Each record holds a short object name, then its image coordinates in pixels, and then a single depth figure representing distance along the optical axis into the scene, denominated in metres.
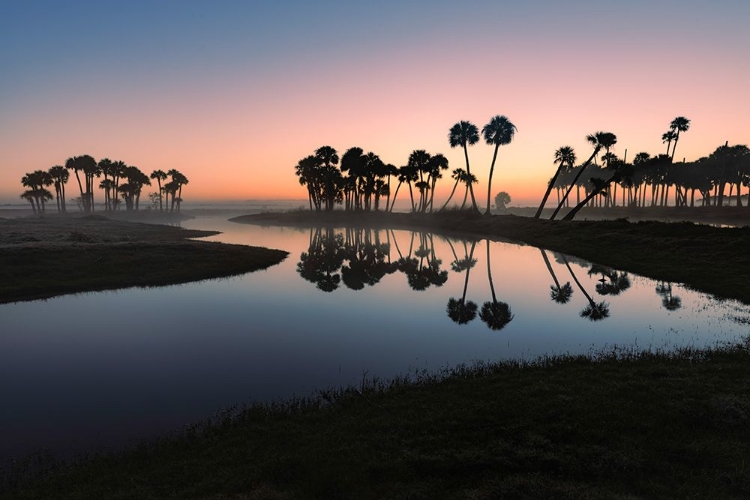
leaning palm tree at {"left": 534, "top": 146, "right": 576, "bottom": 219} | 75.44
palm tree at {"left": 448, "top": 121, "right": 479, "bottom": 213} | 95.56
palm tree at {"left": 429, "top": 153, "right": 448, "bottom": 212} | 109.44
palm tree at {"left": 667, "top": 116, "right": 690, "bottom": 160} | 92.72
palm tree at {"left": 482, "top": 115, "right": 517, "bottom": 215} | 87.69
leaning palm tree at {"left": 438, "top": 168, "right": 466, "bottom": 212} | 116.88
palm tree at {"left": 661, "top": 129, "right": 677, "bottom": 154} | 96.19
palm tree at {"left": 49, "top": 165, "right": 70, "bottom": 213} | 125.94
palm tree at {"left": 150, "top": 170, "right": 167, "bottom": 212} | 153.65
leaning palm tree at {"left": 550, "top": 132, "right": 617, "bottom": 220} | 67.75
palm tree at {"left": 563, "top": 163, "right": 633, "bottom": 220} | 66.50
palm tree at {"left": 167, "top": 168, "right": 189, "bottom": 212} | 158.88
